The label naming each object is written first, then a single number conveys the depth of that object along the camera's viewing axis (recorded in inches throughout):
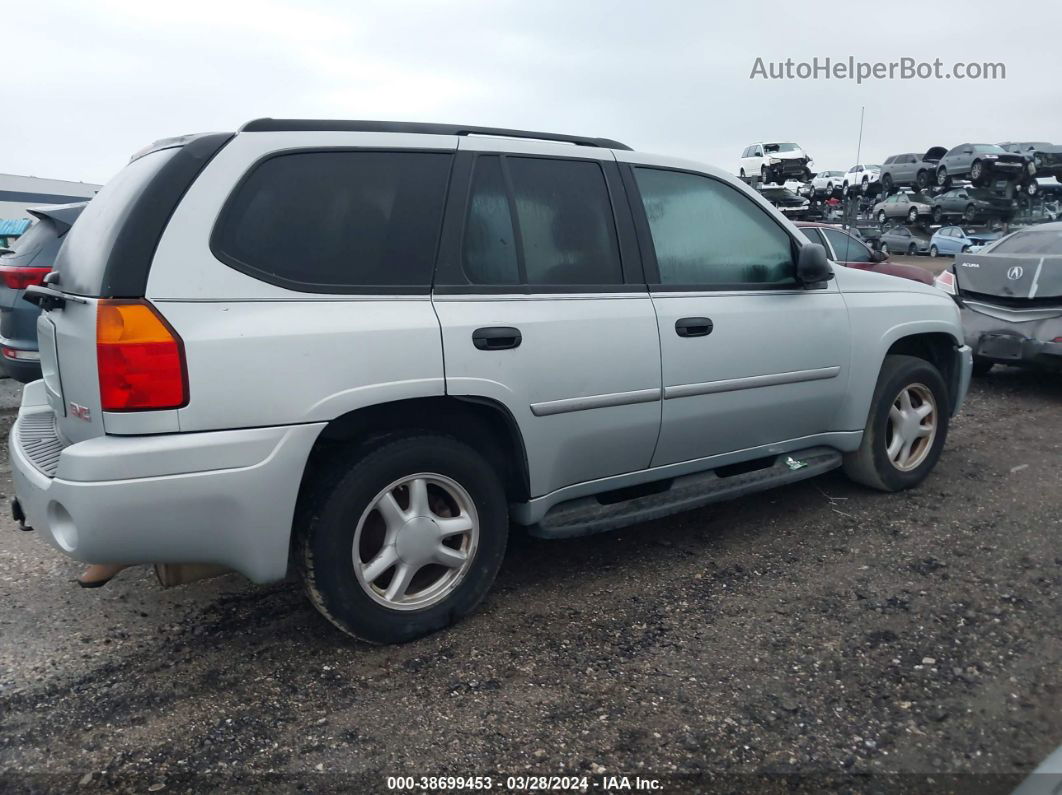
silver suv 100.2
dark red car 420.5
